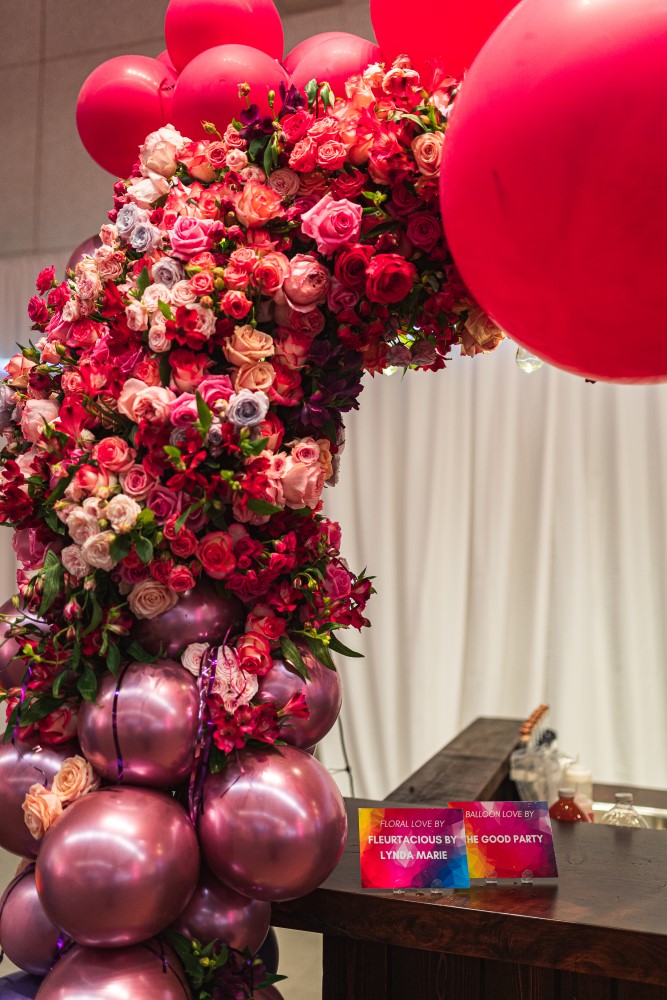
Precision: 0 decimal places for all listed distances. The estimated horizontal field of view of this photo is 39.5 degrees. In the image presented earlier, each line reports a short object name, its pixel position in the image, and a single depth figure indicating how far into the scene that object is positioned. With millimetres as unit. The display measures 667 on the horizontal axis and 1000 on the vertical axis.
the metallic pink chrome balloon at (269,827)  1368
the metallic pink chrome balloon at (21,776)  1508
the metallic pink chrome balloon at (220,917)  1438
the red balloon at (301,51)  1690
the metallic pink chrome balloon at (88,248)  1994
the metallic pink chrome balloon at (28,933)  1476
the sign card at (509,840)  1636
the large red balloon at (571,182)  1012
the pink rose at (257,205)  1491
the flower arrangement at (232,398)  1420
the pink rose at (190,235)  1489
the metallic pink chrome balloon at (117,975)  1298
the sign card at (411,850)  1607
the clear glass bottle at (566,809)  2157
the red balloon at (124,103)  1839
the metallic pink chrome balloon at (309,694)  1485
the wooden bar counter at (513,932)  1454
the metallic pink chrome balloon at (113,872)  1297
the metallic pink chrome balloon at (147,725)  1394
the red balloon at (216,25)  1732
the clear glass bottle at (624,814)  2459
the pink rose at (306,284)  1457
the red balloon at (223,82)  1605
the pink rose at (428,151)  1408
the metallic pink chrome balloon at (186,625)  1478
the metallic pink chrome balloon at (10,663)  1675
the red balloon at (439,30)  1442
